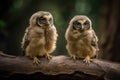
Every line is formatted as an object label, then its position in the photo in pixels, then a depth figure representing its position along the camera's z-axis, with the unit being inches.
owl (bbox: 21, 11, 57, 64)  244.5
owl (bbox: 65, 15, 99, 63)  251.0
